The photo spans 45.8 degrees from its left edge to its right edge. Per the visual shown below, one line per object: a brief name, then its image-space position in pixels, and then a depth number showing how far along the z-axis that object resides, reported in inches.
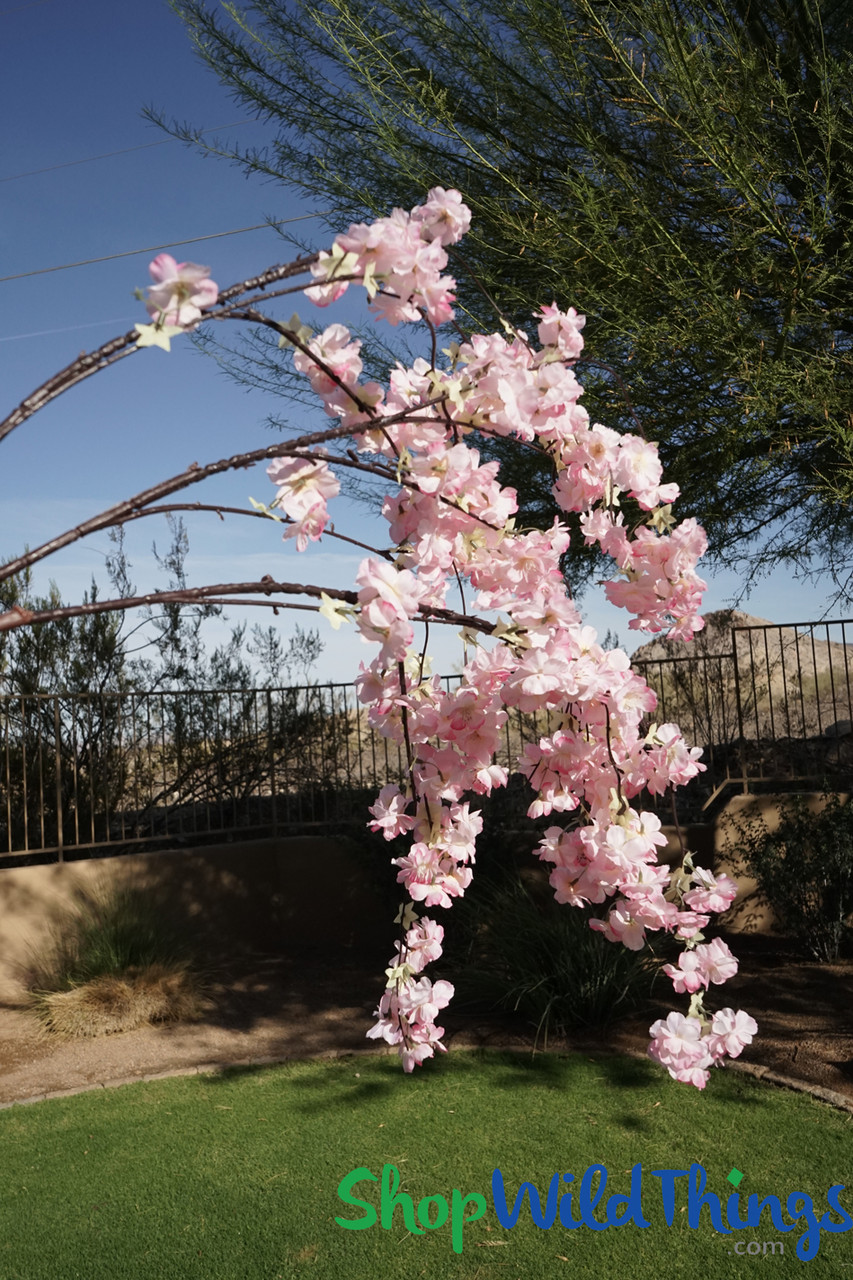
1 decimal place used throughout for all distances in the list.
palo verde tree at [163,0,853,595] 183.3
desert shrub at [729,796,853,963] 281.0
